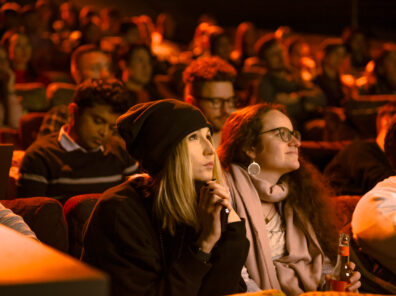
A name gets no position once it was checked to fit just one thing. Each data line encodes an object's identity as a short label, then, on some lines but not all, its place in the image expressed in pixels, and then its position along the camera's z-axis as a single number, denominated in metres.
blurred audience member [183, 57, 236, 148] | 3.79
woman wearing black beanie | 1.86
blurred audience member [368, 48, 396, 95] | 6.48
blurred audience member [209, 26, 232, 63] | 7.72
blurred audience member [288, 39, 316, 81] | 8.41
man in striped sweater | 3.28
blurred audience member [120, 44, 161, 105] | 5.46
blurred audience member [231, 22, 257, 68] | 8.27
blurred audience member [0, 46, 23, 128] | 5.46
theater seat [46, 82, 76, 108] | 5.42
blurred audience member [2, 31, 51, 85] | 6.44
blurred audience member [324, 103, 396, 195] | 3.59
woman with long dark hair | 2.43
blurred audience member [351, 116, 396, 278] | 2.42
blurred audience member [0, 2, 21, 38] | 7.43
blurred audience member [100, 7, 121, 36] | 8.95
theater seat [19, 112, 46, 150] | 4.55
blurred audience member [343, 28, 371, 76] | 9.36
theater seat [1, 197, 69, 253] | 2.36
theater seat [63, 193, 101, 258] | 2.46
